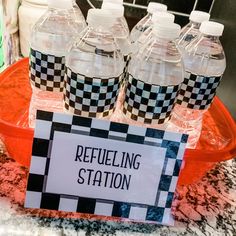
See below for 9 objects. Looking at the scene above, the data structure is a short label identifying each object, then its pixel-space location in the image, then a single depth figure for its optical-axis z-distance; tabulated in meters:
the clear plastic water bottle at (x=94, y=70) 0.54
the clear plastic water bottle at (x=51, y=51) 0.61
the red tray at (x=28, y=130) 0.61
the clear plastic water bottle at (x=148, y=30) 0.55
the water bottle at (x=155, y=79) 0.56
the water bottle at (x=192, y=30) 0.73
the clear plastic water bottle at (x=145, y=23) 0.76
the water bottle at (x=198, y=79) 0.65
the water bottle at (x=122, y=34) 0.70
